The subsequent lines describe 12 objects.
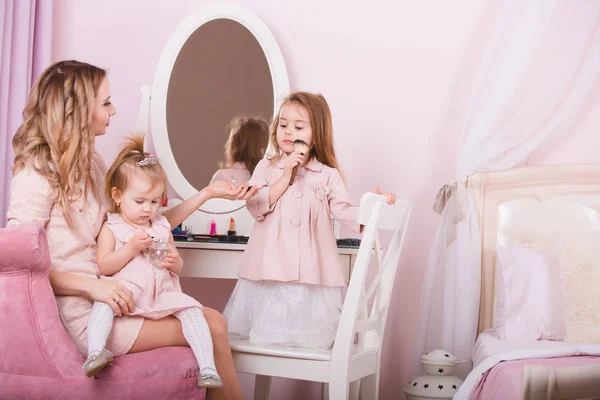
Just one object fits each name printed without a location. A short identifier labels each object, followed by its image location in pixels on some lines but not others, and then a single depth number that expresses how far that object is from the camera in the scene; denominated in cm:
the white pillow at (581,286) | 268
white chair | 237
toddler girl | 219
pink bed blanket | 227
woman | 221
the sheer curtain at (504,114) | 305
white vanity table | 292
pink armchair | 203
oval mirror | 343
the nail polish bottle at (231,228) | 334
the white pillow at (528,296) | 289
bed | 247
